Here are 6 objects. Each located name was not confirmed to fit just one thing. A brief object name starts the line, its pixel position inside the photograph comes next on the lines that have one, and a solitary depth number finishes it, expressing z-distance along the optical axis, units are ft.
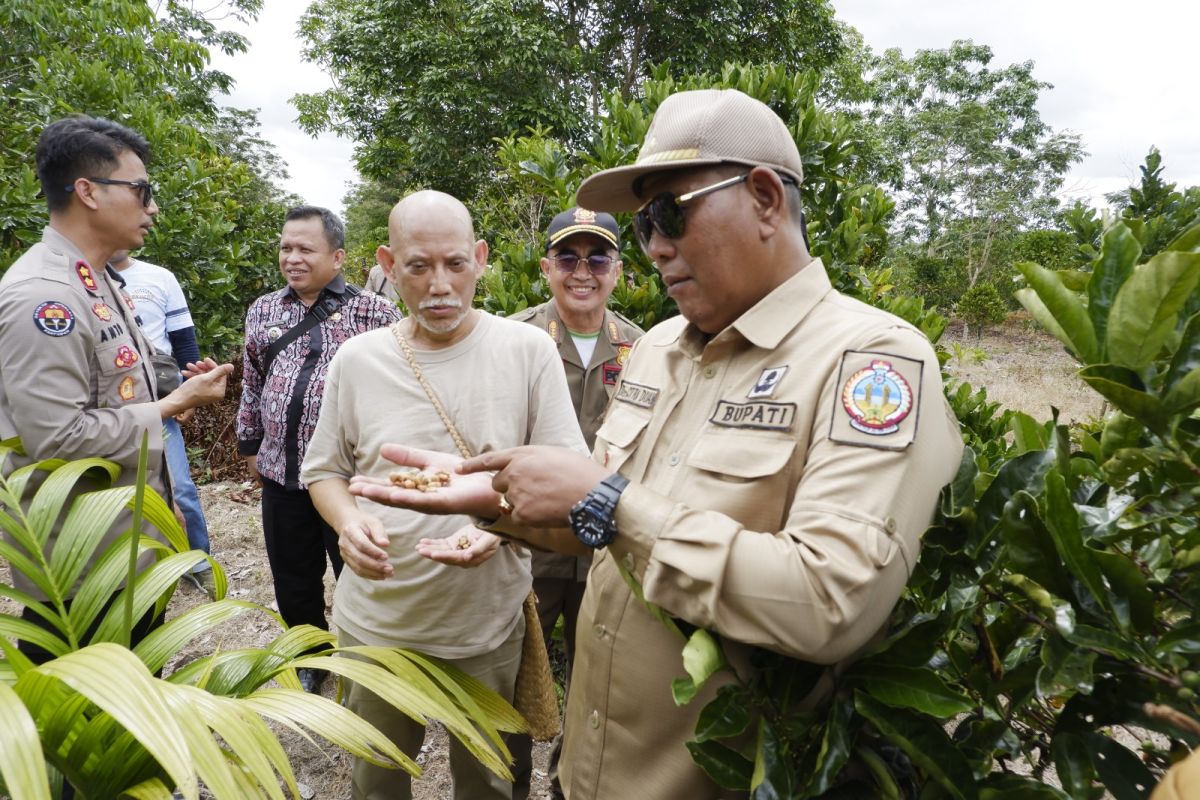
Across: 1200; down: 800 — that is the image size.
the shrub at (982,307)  57.11
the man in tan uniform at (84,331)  6.88
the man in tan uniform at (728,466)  3.36
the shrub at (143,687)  3.49
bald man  6.57
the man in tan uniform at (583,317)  9.89
